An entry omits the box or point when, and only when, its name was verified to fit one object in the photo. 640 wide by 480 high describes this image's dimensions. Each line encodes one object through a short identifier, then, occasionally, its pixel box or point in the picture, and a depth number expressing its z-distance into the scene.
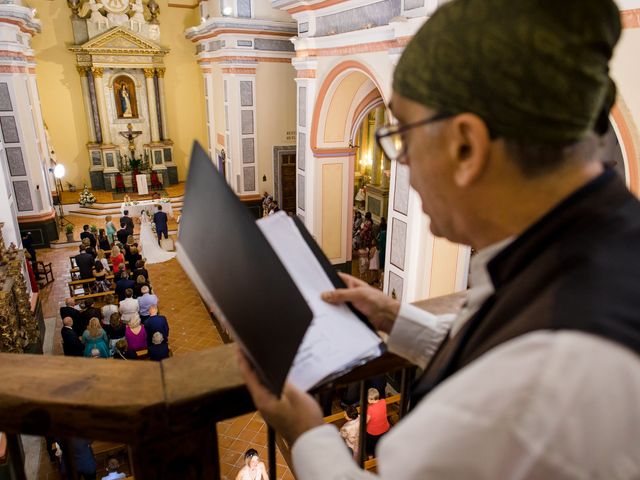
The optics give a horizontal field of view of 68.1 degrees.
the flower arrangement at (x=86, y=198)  15.03
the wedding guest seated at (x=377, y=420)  4.26
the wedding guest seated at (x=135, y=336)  6.34
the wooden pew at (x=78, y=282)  8.65
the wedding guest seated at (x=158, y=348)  6.14
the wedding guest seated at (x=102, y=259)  9.31
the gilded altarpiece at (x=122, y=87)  15.64
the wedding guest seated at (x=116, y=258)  9.08
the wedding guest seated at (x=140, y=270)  8.39
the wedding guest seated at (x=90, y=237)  10.03
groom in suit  11.84
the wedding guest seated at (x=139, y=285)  7.89
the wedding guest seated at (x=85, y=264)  8.74
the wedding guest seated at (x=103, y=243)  10.45
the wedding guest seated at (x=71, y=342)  6.01
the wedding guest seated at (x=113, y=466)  4.21
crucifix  16.70
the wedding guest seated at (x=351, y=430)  3.99
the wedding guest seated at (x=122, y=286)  7.76
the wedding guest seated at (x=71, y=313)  6.65
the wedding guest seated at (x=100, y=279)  8.45
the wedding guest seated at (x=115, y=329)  6.77
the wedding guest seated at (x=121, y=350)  6.24
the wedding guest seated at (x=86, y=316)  6.72
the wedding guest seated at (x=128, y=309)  7.03
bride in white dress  11.45
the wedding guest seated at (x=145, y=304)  7.26
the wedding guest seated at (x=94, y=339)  5.86
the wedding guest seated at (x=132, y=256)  9.52
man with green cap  0.54
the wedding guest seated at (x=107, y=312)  7.01
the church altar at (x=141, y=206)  13.61
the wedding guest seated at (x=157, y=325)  6.46
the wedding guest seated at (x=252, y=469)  3.74
